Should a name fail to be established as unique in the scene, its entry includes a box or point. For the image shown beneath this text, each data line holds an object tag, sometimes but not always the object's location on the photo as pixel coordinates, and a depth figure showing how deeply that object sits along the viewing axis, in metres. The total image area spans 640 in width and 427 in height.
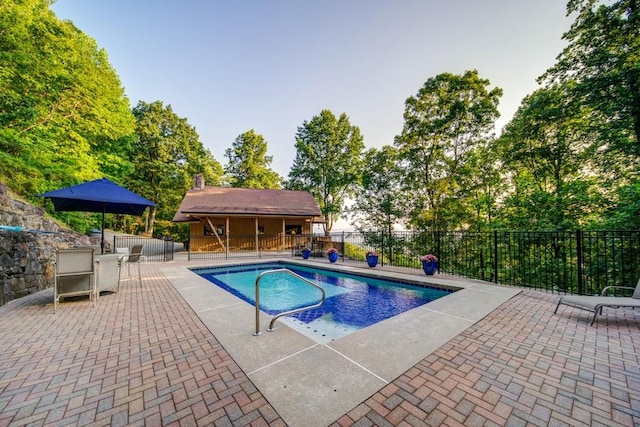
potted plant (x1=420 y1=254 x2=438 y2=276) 7.04
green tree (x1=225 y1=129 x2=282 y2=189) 28.09
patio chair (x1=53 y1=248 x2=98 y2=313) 4.12
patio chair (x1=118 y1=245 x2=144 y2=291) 6.13
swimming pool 4.59
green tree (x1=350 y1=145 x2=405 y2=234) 16.72
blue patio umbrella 4.94
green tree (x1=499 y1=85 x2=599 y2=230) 9.48
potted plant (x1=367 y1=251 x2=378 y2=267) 8.68
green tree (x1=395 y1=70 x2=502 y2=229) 13.97
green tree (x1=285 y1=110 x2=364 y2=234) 24.80
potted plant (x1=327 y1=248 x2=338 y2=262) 10.06
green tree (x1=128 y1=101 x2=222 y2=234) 22.81
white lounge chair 3.29
